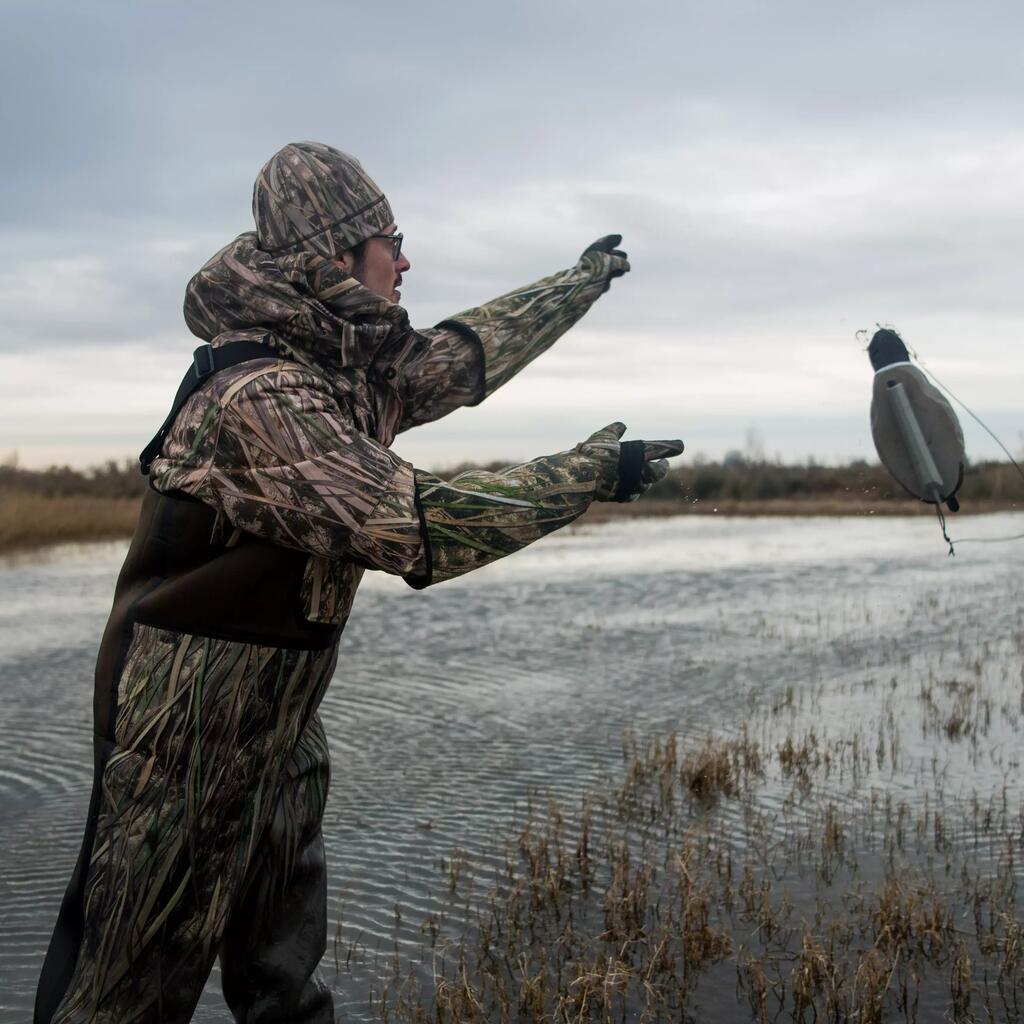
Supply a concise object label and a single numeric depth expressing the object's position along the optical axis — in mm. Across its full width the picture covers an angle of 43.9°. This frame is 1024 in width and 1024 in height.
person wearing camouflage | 2338
